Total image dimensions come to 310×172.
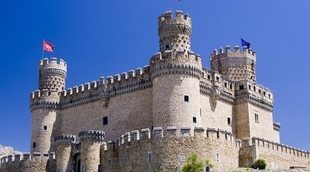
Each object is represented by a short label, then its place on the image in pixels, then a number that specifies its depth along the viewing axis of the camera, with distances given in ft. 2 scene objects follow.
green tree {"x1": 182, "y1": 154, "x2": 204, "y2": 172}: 100.74
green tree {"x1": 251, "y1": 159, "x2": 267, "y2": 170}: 115.97
